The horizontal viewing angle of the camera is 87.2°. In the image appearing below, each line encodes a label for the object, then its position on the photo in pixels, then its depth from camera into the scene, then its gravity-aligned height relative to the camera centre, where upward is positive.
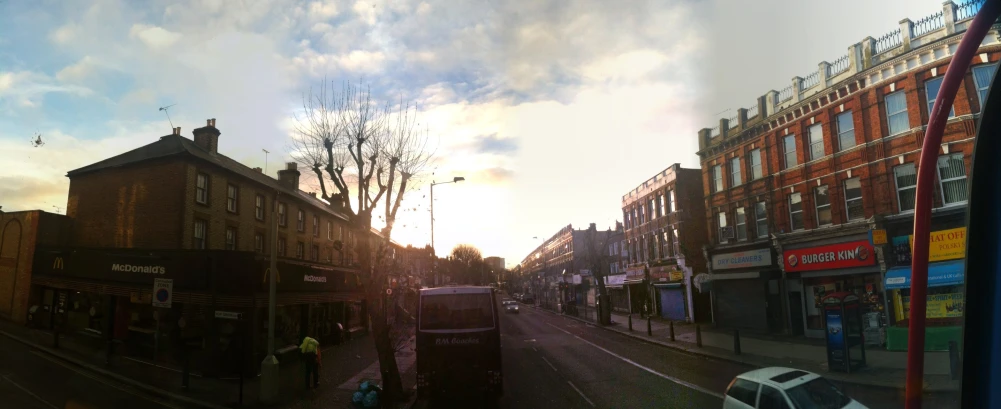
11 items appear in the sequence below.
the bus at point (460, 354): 14.20 -1.89
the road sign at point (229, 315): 15.43 -0.80
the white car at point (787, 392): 8.74 -1.96
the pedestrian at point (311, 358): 15.68 -2.16
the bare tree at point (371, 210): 15.09 +2.37
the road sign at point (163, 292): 14.45 -0.09
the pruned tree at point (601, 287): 40.66 -0.50
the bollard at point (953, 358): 12.05 -1.95
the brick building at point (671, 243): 39.56 +2.91
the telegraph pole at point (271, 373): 13.97 -2.30
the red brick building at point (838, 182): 20.22 +4.49
